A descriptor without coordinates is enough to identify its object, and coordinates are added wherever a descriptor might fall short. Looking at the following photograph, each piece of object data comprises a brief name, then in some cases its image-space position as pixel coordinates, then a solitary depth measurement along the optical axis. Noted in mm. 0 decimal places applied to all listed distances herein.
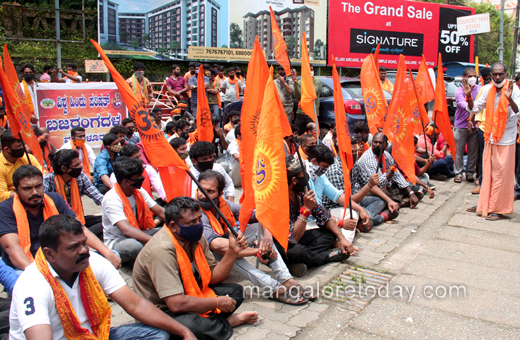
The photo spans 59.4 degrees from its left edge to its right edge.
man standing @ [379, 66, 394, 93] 9945
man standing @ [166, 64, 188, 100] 11320
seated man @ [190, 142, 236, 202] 5180
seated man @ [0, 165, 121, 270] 3461
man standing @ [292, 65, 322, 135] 9211
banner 9352
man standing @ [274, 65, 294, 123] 8675
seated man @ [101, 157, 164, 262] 4273
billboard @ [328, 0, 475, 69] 21078
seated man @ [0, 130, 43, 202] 4723
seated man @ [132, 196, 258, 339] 3000
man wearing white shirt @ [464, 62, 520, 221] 6195
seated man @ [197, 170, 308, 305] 3820
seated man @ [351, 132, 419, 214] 6219
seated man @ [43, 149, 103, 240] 4652
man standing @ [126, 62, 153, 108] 8766
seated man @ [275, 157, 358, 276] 4324
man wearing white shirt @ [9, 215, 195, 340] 2361
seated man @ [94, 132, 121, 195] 6146
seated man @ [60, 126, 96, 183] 6719
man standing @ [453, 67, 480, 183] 8461
